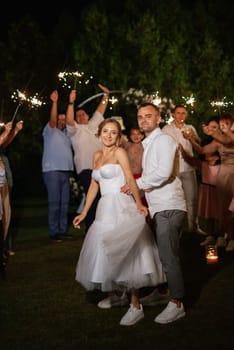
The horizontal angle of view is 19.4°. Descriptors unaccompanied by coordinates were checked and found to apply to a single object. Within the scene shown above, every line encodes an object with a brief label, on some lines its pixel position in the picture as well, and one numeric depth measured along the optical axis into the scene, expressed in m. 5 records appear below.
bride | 6.50
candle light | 9.11
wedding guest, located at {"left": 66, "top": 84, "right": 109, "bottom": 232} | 10.95
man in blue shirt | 11.57
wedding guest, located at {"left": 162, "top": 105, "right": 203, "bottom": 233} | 11.45
